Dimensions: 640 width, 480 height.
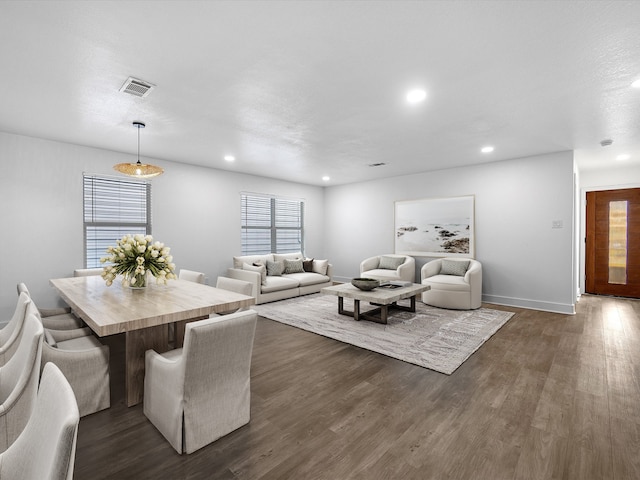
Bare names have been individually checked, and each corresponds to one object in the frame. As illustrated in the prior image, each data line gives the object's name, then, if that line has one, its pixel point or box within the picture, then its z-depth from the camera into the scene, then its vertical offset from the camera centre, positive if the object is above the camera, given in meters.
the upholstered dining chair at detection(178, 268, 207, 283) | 3.66 -0.45
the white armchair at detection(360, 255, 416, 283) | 6.22 -0.60
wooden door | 5.97 -0.06
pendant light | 3.52 +0.81
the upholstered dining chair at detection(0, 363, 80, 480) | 0.74 -0.54
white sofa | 5.61 -0.74
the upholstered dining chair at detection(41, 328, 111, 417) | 2.04 -0.88
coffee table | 4.18 -0.79
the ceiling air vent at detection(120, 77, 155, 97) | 2.67 +1.36
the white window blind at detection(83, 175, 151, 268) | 4.74 +0.44
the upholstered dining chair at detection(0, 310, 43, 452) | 1.42 -0.70
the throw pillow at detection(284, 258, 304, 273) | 6.66 -0.58
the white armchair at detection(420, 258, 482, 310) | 5.08 -0.79
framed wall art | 5.99 +0.26
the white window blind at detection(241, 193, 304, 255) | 6.76 +0.34
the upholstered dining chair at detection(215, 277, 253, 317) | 2.96 -0.46
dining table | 1.96 -0.49
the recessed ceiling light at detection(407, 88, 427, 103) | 2.88 +1.38
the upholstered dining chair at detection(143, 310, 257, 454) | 1.76 -0.89
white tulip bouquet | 2.80 -0.20
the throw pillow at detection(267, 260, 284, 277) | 6.30 -0.60
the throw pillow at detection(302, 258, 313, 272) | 6.96 -0.58
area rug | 3.28 -1.18
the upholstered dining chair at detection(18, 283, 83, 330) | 2.80 -0.78
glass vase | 2.85 -0.40
